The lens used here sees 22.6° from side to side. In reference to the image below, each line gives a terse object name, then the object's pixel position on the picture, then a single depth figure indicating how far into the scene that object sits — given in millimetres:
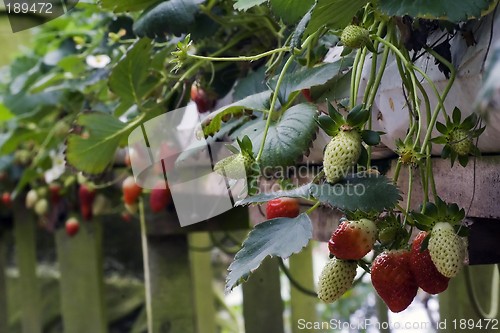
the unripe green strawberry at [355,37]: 762
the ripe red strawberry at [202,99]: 1143
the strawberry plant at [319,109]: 728
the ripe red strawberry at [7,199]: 2378
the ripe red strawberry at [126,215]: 2026
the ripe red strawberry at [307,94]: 921
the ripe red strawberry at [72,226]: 2092
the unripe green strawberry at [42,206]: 2108
